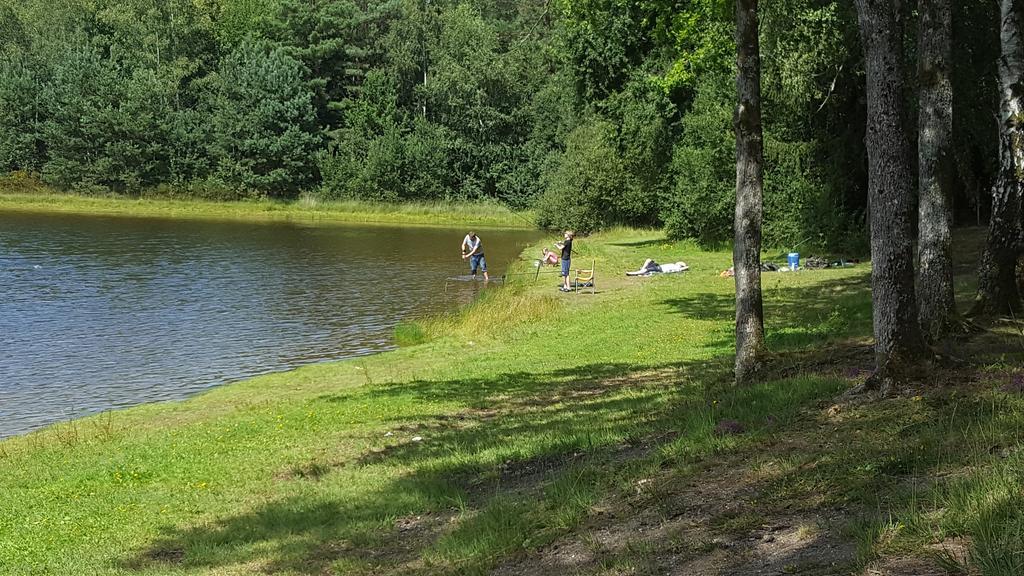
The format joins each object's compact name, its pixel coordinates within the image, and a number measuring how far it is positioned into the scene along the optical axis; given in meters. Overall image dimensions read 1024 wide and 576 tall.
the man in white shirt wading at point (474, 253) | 35.27
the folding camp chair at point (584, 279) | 30.24
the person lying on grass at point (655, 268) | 33.66
